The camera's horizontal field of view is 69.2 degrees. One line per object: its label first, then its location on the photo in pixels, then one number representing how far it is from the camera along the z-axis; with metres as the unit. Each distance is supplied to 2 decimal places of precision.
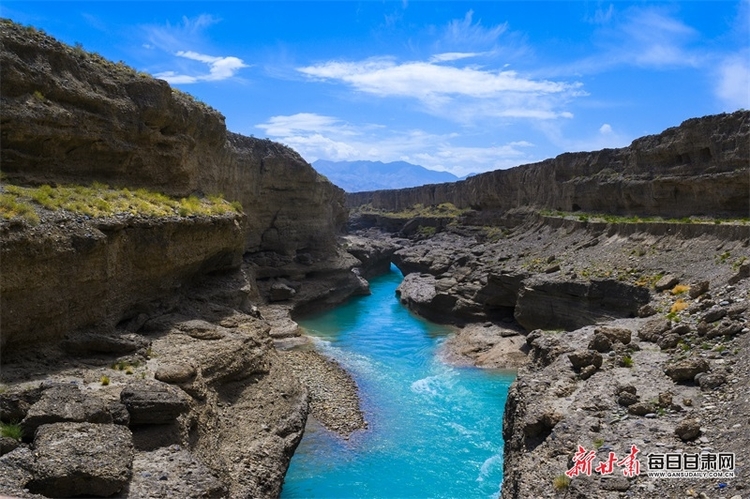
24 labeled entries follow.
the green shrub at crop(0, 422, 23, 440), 12.32
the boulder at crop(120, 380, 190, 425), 14.59
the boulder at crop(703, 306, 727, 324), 19.41
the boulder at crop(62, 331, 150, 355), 17.17
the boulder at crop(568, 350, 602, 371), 19.33
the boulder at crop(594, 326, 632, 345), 20.77
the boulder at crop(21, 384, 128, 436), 12.84
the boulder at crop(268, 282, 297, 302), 48.09
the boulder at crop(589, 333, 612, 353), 20.67
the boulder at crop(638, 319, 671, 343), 20.84
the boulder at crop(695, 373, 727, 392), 15.46
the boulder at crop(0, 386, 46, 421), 13.27
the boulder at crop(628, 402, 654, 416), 15.27
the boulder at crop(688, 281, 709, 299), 23.07
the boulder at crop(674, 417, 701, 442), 13.38
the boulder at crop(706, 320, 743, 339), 17.91
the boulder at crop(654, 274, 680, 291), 26.39
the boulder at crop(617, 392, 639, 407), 15.85
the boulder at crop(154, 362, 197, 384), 16.66
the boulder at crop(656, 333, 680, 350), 19.50
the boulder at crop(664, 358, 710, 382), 16.45
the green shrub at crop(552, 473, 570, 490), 13.23
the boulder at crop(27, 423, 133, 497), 11.22
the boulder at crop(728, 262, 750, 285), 21.66
